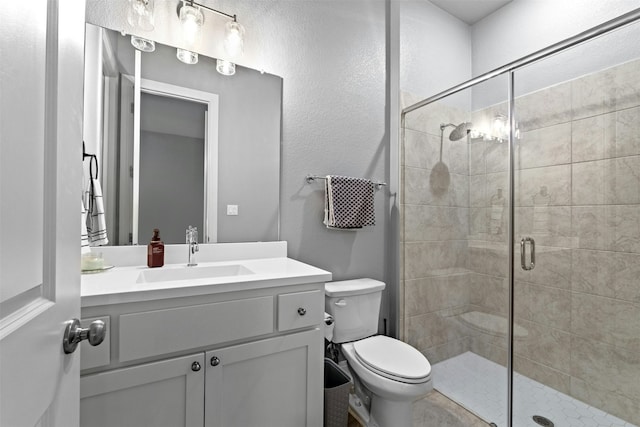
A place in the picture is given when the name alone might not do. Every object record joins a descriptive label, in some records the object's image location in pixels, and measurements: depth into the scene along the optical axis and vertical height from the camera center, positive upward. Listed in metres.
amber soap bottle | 1.32 -0.18
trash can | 1.38 -0.87
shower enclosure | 1.53 -0.12
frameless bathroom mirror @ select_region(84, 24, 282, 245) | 1.31 +0.34
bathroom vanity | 0.91 -0.46
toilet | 1.36 -0.71
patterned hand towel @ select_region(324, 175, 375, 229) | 1.77 +0.07
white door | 0.36 +0.01
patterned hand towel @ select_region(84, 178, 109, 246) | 1.23 +0.00
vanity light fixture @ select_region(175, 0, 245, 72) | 1.44 +0.90
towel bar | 1.79 +0.22
